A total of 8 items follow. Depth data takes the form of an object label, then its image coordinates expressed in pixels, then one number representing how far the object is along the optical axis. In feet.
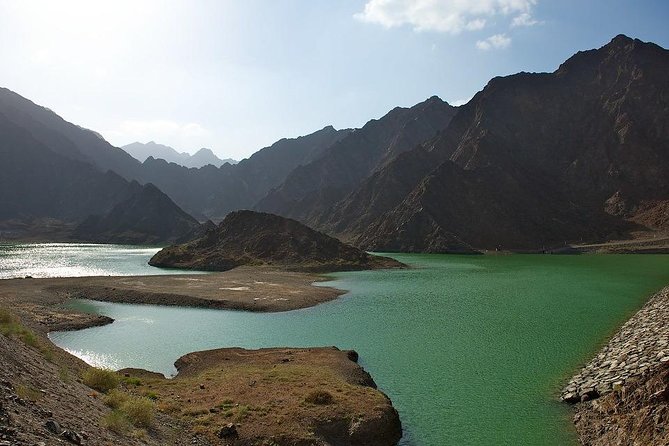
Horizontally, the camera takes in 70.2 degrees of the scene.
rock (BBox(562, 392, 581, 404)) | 87.25
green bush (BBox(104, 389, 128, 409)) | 70.74
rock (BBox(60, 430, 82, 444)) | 46.38
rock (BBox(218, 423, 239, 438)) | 68.90
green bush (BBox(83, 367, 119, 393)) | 81.24
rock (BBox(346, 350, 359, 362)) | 120.38
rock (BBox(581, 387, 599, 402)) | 85.76
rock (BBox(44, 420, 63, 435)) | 46.64
